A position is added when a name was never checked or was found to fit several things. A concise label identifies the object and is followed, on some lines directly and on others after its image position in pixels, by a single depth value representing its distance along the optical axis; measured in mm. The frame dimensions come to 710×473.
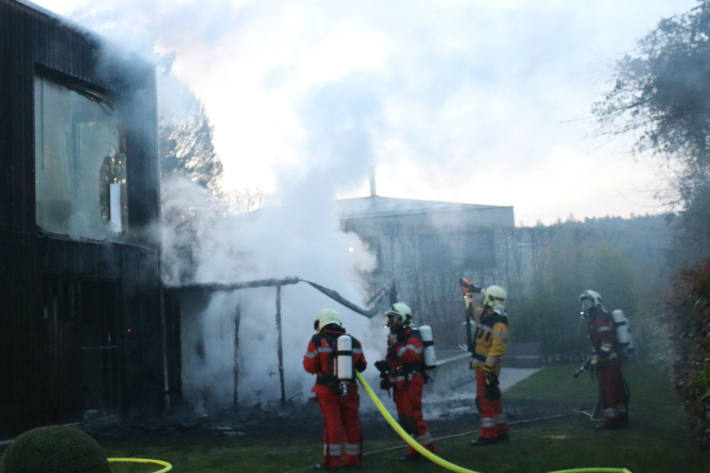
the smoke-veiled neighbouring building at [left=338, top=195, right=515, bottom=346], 24797
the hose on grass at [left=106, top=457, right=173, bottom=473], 7719
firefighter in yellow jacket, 8609
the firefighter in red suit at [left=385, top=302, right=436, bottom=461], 7996
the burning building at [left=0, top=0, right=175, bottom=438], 10500
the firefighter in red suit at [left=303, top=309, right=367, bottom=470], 7582
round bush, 5789
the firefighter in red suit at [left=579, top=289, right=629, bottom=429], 9375
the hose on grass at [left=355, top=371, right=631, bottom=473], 6605
